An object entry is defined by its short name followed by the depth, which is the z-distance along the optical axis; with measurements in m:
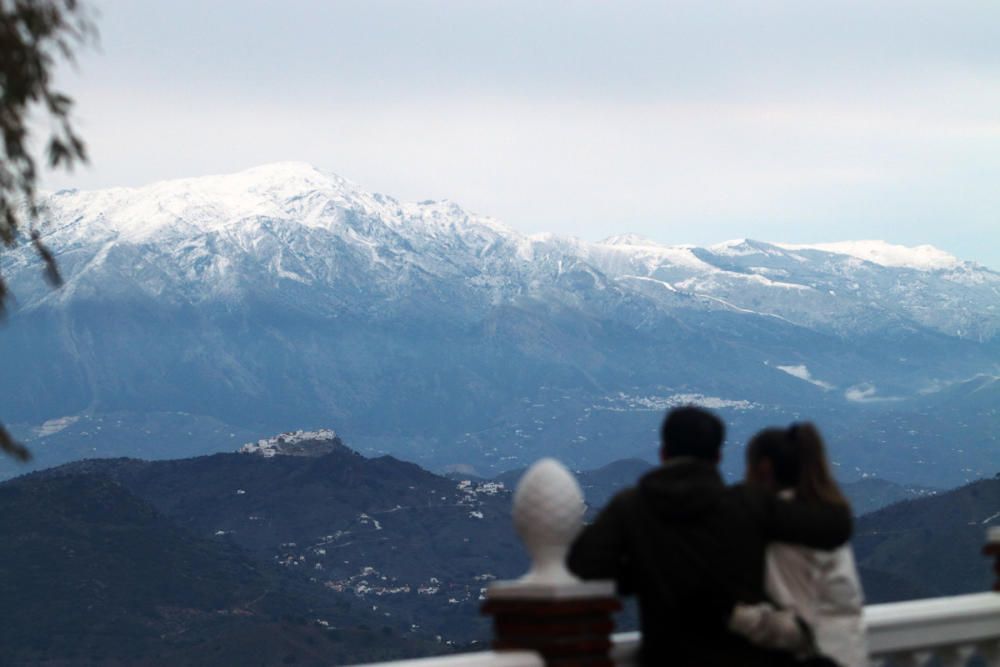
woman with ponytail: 14.19
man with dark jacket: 13.62
